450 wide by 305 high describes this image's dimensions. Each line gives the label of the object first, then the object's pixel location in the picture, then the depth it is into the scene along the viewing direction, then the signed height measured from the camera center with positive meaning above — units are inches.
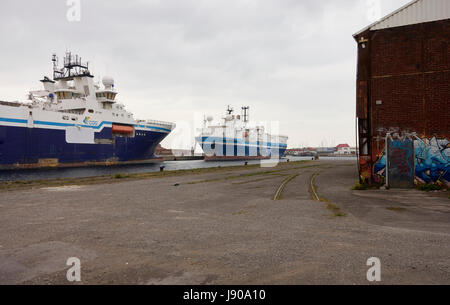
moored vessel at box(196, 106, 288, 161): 3218.5 +139.9
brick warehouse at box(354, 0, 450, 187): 524.1 +126.3
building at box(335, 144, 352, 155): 7415.4 +16.8
